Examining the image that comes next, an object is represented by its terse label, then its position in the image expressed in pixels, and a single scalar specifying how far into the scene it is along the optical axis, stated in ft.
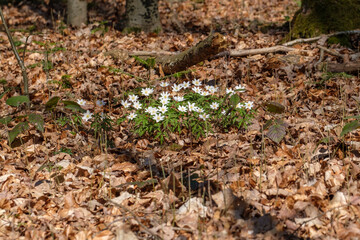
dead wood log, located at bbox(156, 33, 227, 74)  14.64
